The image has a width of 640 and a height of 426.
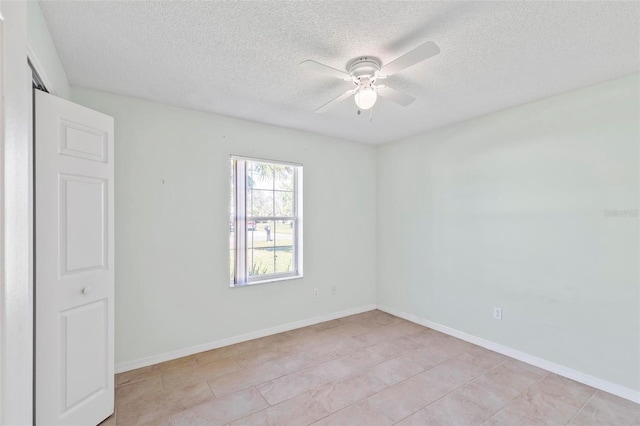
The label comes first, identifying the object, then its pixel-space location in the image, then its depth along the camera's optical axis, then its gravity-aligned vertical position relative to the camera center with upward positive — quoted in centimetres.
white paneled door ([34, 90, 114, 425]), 174 -29
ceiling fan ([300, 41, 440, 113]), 180 +93
